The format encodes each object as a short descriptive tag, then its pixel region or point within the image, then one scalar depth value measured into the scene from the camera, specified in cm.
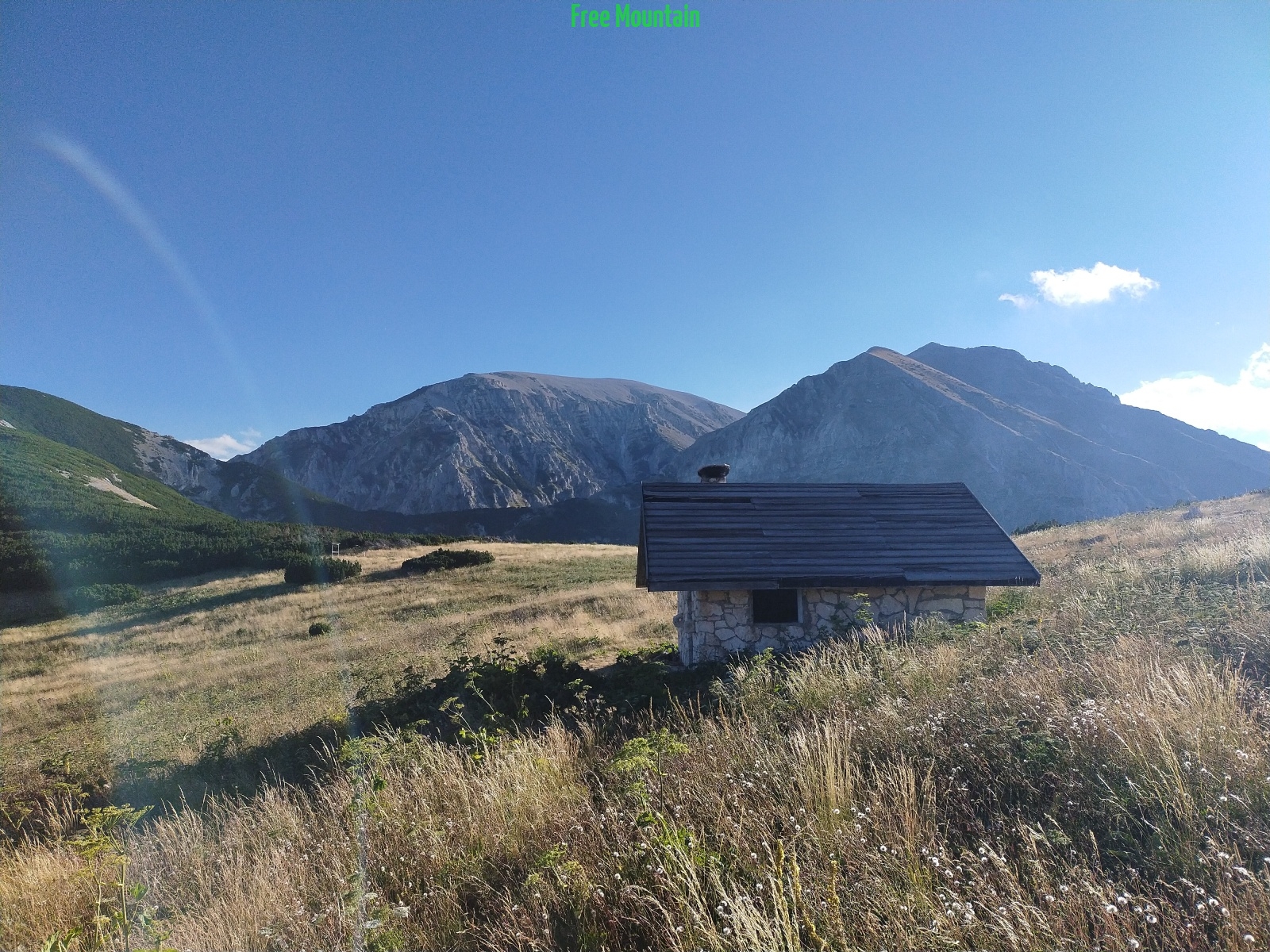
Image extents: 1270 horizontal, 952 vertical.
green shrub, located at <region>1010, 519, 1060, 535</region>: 3678
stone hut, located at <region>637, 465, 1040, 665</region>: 1084
